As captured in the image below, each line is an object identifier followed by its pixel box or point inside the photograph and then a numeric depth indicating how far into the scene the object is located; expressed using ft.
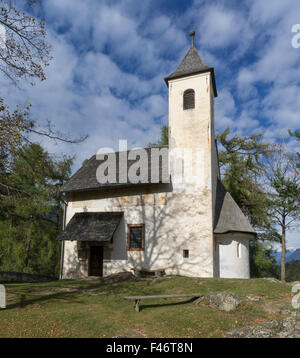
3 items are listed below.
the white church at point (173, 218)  51.08
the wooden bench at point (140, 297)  28.84
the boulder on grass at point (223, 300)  28.14
